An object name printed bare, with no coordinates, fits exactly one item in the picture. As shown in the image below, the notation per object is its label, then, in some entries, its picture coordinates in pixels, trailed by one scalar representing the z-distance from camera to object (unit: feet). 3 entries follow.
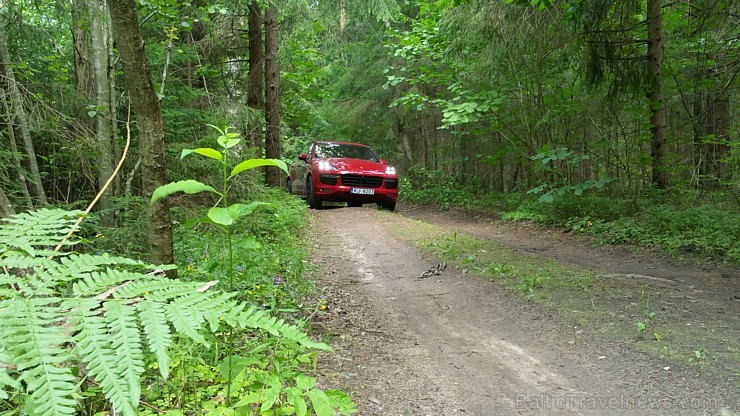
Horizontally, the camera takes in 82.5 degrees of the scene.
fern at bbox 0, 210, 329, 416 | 3.23
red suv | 34.81
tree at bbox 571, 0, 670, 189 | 24.61
